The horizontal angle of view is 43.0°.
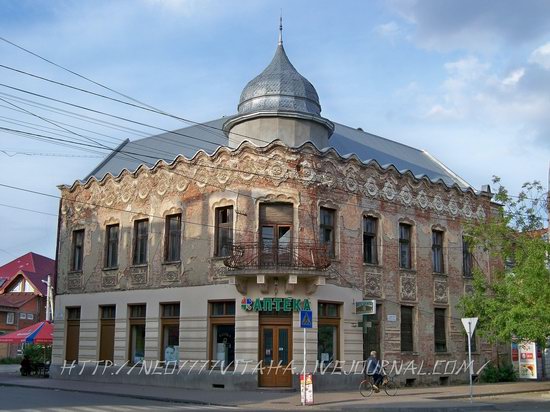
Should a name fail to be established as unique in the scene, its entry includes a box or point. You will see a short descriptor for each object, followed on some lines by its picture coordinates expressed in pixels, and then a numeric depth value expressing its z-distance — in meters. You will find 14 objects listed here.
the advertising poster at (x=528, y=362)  32.78
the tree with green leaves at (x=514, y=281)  25.30
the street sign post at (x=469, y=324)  22.05
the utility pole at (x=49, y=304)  48.61
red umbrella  34.38
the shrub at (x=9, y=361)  55.53
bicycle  23.80
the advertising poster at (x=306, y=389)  20.06
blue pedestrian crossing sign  20.81
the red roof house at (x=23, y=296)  63.16
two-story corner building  24.95
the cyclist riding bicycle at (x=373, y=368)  23.64
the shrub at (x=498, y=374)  31.72
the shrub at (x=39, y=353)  37.97
